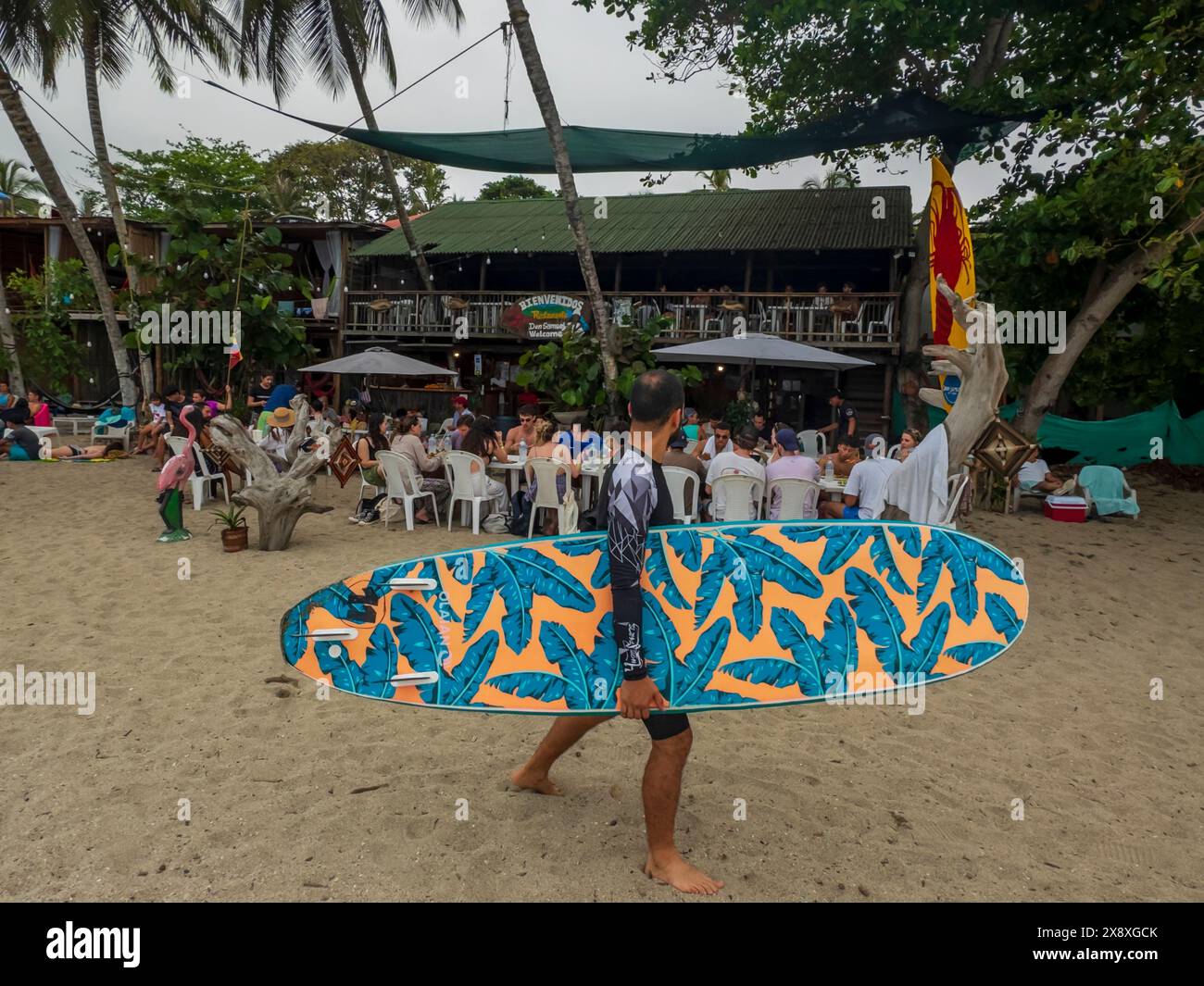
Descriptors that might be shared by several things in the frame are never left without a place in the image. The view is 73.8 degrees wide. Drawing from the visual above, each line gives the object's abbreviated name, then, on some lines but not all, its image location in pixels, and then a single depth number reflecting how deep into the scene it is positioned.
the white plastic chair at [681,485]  6.34
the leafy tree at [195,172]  22.02
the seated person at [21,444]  12.50
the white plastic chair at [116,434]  13.99
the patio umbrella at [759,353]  10.01
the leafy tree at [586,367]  9.80
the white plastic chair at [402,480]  7.89
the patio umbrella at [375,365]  12.28
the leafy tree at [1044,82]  7.69
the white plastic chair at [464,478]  7.77
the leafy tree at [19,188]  29.60
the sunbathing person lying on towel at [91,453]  12.70
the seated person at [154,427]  12.36
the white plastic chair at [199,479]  8.40
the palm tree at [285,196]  24.62
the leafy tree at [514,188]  28.97
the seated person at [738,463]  6.84
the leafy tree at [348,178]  28.16
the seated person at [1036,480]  10.11
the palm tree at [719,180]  23.58
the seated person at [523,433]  8.85
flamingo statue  7.06
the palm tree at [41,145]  12.25
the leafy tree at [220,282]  11.70
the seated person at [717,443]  8.43
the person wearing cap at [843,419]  10.95
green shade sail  10.01
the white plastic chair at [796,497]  6.82
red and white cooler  9.37
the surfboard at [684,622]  2.56
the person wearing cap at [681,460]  6.64
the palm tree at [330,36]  15.95
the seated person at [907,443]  6.92
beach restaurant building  15.33
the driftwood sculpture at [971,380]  4.22
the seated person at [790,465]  6.81
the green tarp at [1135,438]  12.86
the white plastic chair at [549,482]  7.37
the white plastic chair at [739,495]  6.89
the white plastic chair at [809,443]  11.34
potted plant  6.90
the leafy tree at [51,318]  19.45
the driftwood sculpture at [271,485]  6.98
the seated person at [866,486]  6.21
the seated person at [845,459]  7.50
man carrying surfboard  2.26
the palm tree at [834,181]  15.09
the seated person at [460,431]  8.18
